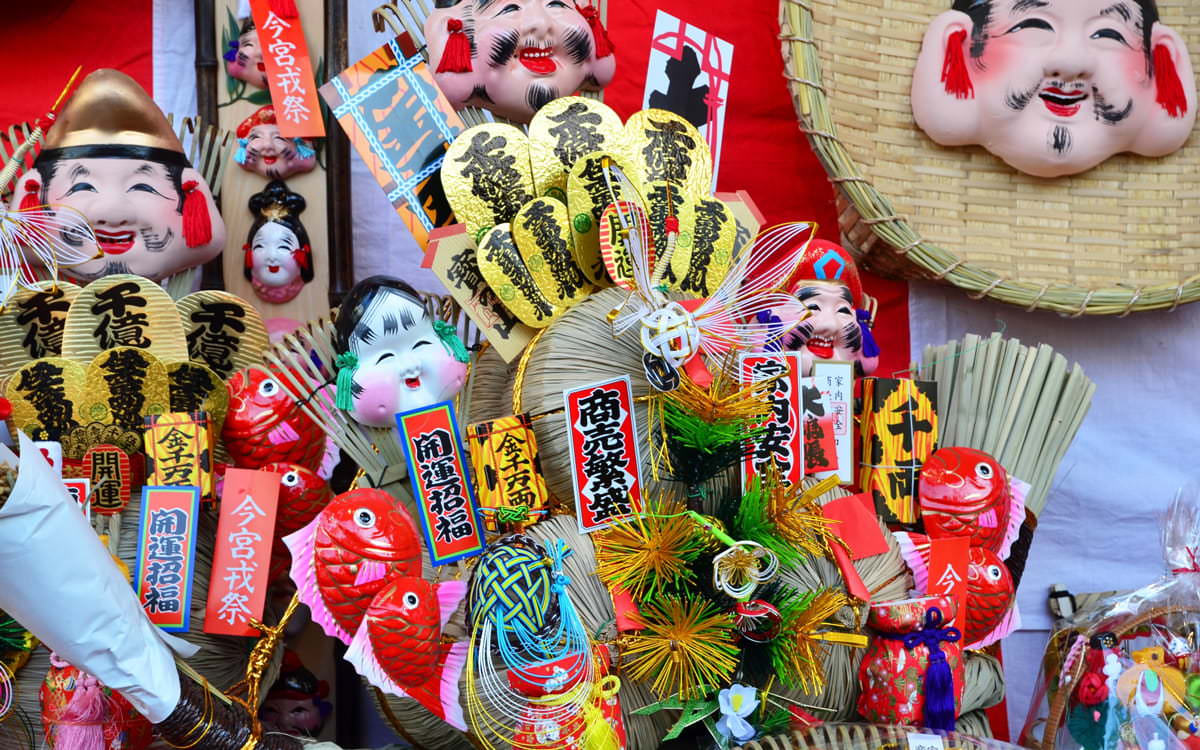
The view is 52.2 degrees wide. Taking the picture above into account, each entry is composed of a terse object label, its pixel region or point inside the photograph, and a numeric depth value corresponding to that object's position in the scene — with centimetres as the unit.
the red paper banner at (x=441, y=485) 147
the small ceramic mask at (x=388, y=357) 150
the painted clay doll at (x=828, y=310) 172
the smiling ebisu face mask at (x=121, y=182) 168
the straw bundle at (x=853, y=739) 141
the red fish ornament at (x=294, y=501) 155
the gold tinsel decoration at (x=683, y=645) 139
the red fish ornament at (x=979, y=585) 160
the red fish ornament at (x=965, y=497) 163
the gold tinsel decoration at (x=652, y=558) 141
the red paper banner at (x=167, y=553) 146
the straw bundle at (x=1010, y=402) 178
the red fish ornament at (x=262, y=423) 157
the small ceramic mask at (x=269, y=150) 192
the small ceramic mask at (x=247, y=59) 195
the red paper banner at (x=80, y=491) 144
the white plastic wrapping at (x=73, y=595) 115
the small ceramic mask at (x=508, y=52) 169
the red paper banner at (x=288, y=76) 193
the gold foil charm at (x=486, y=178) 156
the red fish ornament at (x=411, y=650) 134
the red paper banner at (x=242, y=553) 149
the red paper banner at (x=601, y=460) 144
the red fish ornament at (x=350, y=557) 137
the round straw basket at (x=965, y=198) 200
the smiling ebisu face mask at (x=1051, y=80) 201
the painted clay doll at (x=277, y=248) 188
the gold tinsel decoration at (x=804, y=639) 142
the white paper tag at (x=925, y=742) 142
